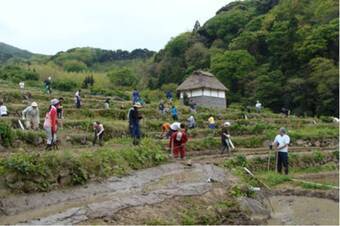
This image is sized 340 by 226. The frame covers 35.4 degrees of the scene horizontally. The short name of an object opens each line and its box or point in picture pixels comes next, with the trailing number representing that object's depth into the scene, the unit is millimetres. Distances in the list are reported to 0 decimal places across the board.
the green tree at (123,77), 76500
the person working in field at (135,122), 18550
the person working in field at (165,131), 24588
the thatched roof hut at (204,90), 49188
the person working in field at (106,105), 30994
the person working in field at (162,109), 32894
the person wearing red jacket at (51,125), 15977
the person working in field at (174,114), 31000
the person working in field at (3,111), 23350
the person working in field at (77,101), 30016
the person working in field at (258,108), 42519
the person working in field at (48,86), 37469
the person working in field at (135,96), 31395
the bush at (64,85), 54031
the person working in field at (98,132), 21812
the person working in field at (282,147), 17672
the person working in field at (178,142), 19008
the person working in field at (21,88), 34597
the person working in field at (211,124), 28781
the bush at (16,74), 56016
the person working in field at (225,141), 21938
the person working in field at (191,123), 29000
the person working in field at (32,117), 19344
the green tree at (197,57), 73438
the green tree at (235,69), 61625
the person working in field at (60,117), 23069
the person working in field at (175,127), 20062
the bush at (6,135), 17406
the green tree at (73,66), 96812
